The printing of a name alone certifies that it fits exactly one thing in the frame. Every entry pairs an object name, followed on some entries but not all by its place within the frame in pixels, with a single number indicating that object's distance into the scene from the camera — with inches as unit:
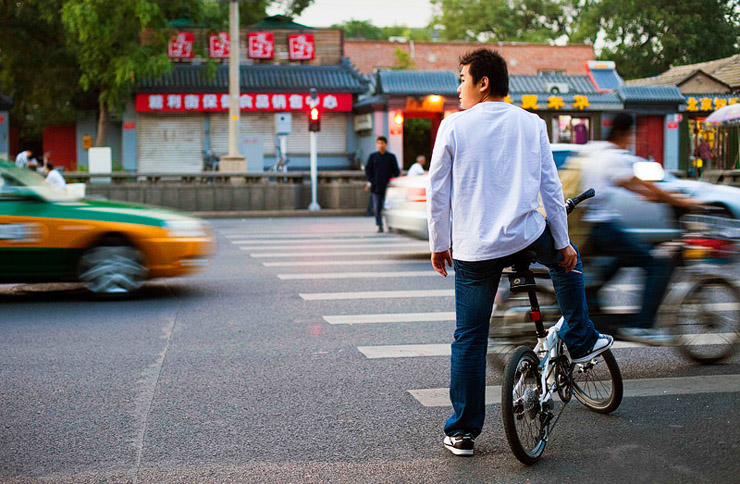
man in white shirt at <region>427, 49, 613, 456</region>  165.3
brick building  1811.0
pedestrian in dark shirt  709.3
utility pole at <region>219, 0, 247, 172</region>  1041.5
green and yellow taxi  361.1
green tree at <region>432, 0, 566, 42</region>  2385.6
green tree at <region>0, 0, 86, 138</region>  1234.0
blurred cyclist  234.1
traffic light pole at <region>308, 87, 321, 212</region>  1004.6
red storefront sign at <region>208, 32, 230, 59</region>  1310.3
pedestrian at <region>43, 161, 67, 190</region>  635.5
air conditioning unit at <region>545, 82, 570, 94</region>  1244.5
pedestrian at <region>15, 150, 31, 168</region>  876.6
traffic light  1005.2
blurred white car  242.1
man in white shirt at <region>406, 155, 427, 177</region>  681.0
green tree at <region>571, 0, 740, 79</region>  1571.1
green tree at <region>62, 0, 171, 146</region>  1080.2
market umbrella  863.2
